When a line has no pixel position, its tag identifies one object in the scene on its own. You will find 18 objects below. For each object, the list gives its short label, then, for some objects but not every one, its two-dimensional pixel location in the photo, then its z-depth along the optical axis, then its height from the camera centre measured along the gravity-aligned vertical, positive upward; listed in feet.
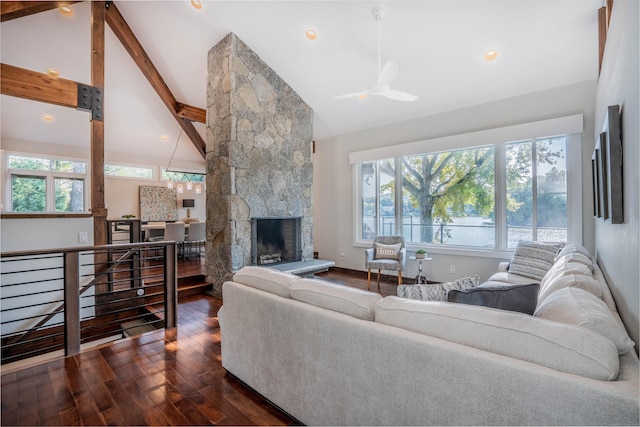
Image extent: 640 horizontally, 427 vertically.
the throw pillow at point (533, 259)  10.48 -1.61
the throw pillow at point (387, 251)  15.76 -1.85
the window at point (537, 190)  12.80 +1.08
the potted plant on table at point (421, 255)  14.12 -1.84
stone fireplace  14.35 +3.33
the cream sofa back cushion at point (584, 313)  3.13 -1.17
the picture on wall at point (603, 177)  5.64 +0.75
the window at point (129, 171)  23.84 +3.88
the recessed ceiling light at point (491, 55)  11.83 +6.36
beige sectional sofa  2.81 -1.66
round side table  14.24 -3.11
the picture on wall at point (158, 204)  25.18 +1.22
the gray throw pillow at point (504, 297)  4.47 -1.24
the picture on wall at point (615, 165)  4.63 +0.77
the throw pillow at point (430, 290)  4.92 -1.24
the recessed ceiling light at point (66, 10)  13.82 +9.78
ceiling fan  10.19 +4.51
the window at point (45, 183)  20.27 +2.52
